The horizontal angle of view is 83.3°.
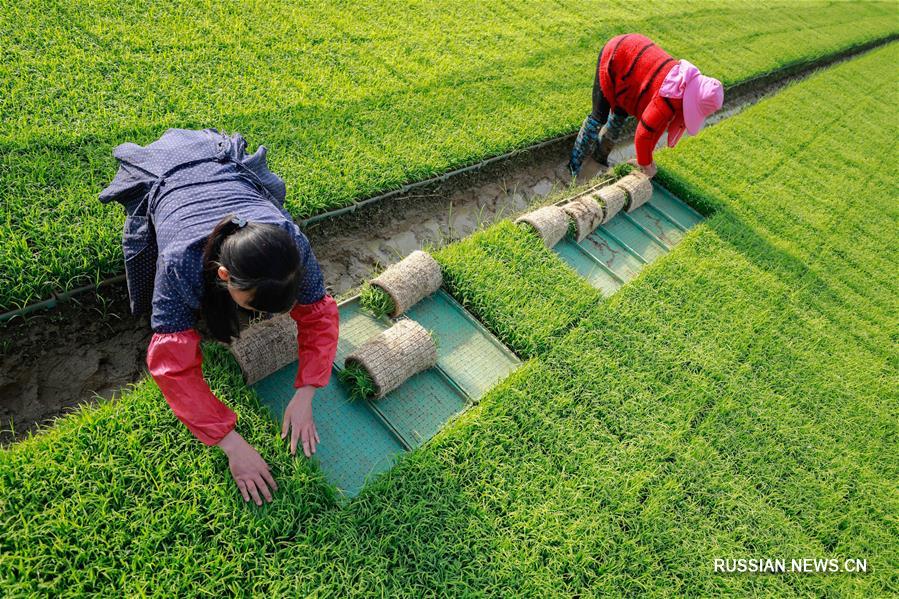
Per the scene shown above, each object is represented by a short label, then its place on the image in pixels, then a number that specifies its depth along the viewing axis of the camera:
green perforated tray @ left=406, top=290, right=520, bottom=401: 3.26
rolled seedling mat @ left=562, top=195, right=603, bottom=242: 4.40
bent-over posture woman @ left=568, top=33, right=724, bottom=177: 4.24
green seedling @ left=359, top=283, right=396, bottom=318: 3.31
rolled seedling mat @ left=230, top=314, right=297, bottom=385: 2.62
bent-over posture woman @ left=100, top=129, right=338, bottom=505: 1.85
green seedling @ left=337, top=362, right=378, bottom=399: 2.83
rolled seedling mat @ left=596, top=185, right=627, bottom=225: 4.73
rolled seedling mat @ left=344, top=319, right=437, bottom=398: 2.82
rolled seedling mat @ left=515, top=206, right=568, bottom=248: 4.11
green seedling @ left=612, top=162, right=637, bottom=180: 5.38
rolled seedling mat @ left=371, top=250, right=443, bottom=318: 3.27
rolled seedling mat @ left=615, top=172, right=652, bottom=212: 4.98
